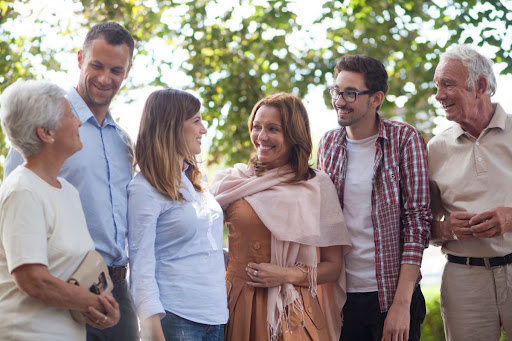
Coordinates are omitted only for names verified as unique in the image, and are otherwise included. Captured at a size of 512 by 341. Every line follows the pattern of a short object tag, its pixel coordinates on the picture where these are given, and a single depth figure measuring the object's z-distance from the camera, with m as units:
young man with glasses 3.00
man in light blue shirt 2.56
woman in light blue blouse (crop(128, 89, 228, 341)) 2.45
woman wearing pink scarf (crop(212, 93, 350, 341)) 2.91
